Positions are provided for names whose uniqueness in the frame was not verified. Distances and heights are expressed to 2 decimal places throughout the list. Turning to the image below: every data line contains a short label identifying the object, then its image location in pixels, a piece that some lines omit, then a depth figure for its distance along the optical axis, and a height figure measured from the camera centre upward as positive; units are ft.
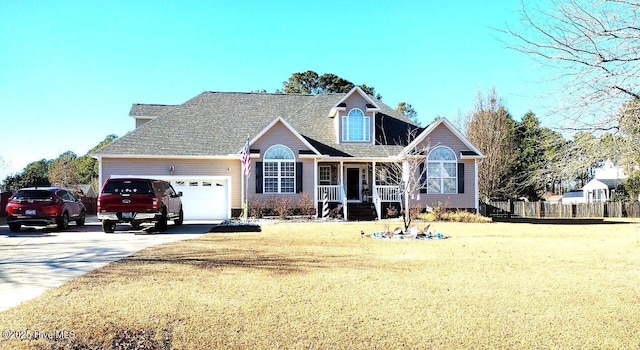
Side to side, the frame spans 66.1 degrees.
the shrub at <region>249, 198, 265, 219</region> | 78.54 -1.75
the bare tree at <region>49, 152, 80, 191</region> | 176.04 +9.06
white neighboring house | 156.19 +0.89
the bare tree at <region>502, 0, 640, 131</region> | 21.35 +5.69
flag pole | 74.08 +4.15
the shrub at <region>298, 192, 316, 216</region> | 80.48 -1.37
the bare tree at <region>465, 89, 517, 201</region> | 120.78 +12.61
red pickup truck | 54.03 -0.32
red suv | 58.44 -1.04
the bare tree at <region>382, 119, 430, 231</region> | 79.51 +5.06
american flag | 73.97 +5.80
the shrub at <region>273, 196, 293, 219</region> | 77.97 -1.61
